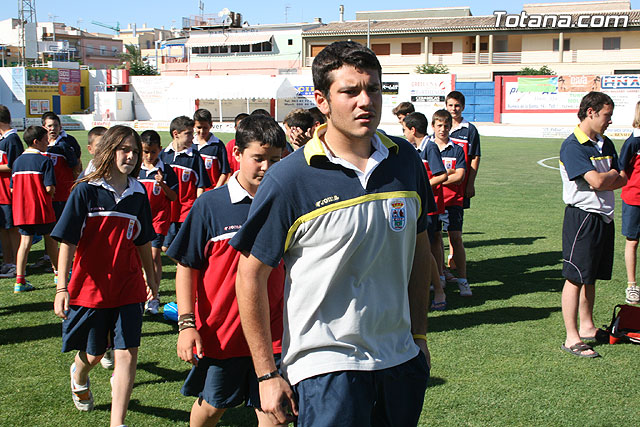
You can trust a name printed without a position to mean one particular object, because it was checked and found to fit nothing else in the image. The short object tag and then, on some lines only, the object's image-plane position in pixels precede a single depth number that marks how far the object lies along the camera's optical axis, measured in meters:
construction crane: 147.62
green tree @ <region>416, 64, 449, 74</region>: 59.34
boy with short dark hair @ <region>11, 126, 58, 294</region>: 8.01
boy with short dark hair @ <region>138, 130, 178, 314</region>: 6.96
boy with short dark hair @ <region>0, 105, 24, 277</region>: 8.42
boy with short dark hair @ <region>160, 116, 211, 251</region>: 7.64
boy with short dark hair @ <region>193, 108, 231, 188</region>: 8.20
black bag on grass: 5.89
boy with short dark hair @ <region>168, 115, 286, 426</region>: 3.41
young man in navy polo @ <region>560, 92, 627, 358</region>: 5.46
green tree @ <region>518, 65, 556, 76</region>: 55.56
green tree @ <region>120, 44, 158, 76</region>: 71.62
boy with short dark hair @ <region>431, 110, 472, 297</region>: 7.47
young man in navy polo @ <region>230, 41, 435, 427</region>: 2.35
